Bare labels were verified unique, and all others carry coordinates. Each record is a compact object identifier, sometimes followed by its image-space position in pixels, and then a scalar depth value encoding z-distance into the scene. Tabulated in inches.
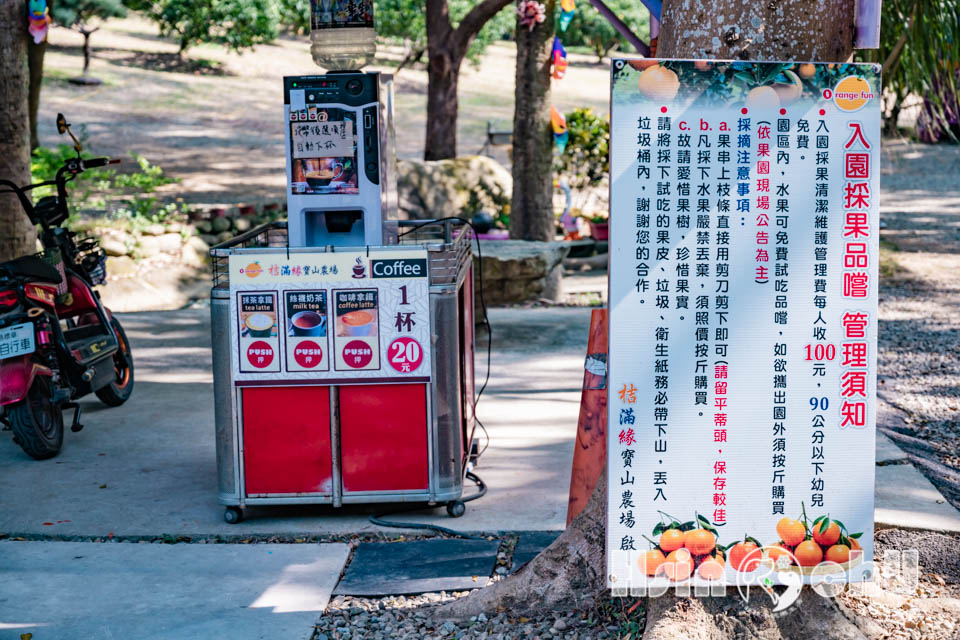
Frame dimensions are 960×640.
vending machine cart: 187.6
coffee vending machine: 200.7
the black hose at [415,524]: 188.2
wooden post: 164.6
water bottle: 223.8
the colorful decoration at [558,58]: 470.6
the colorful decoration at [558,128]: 481.4
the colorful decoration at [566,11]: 424.5
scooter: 223.1
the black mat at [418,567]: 165.2
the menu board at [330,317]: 187.3
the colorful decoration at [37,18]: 282.8
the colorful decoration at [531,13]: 450.6
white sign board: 125.2
